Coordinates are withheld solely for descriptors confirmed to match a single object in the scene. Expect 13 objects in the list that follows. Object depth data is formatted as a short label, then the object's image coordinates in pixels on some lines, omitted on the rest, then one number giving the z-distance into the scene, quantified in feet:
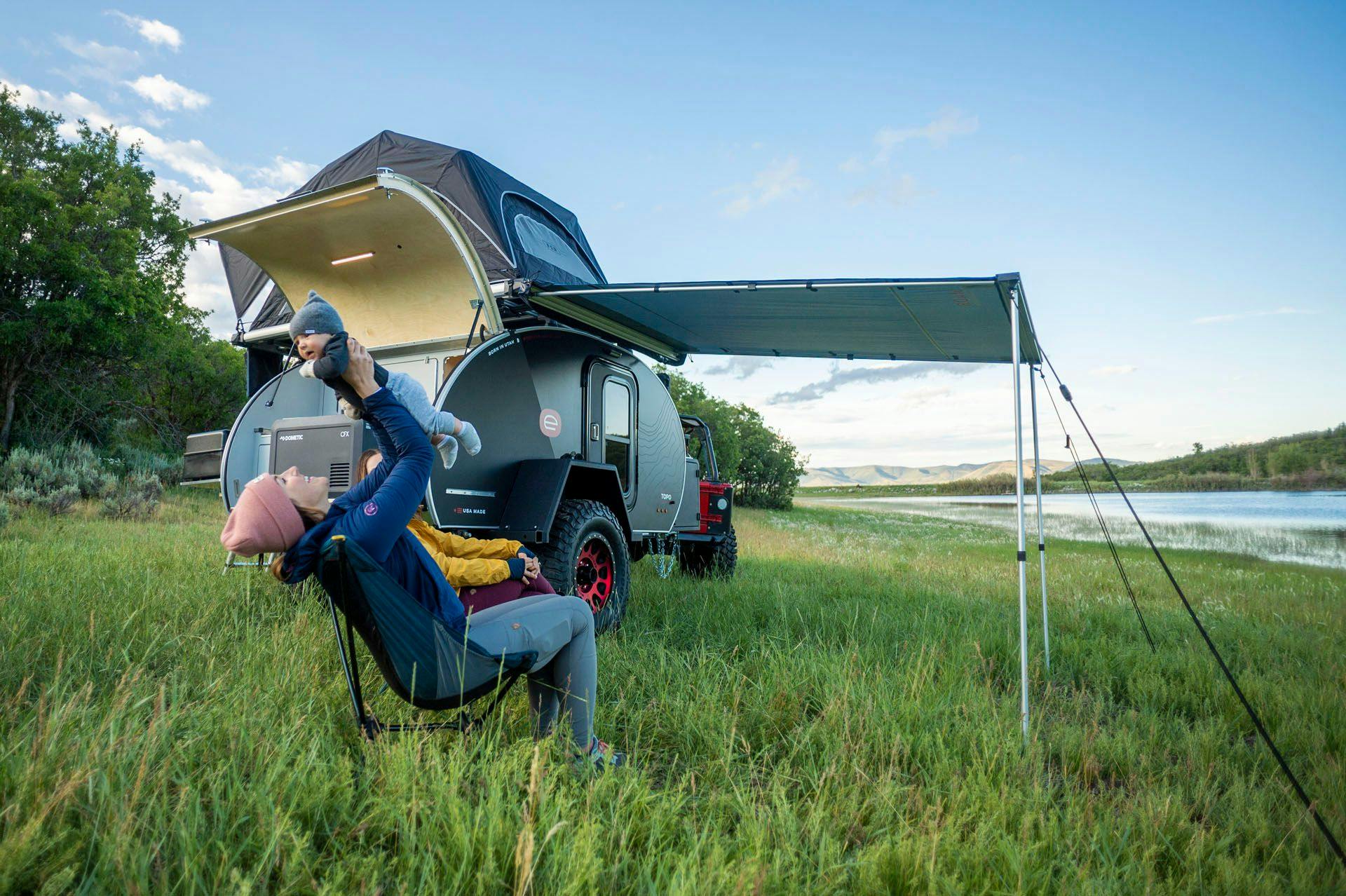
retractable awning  13.89
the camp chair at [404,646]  6.72
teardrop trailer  14.60
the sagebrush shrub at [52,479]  31.09
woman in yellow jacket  10.51
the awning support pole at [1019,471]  11.12
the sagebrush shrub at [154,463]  47.06
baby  6.98
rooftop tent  17.42
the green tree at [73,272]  44.45
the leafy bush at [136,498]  33.50
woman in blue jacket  6.82
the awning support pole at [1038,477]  14.88
